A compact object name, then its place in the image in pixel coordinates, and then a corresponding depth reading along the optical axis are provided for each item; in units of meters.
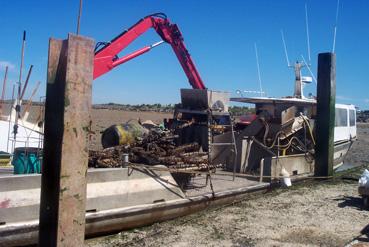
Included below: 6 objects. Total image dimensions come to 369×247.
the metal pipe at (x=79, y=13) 4.78
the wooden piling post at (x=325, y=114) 11.73
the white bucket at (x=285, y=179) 10.13
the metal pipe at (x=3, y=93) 13.76
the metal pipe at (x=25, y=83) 10.96
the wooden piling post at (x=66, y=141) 3.99
